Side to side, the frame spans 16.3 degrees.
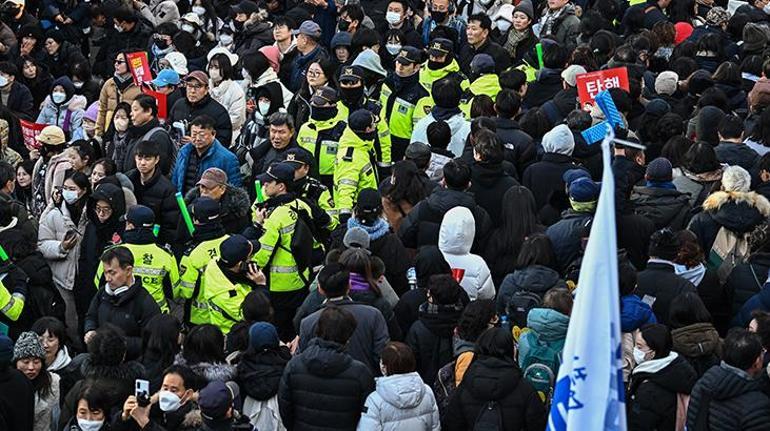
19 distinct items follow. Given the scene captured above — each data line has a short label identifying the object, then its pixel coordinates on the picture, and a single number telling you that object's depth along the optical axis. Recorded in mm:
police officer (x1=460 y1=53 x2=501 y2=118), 24721
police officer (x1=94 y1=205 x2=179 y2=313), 18182
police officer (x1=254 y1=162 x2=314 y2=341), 18545
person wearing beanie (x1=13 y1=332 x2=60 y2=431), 15977
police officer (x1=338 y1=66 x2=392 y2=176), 22894
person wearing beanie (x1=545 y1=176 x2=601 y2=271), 17775
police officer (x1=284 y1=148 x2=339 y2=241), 19405
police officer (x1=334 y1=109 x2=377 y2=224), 21036
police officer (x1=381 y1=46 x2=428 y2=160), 24374
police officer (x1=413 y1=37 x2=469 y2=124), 24661
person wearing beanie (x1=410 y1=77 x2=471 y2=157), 22124
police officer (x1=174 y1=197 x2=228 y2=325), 18016
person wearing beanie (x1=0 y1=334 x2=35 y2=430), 15260
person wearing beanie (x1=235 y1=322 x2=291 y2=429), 14996
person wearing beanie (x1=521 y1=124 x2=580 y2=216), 19964
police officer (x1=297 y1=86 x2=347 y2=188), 22547
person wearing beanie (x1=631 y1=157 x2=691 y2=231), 19149
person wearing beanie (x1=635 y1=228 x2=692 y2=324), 16566
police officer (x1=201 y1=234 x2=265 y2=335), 17411
